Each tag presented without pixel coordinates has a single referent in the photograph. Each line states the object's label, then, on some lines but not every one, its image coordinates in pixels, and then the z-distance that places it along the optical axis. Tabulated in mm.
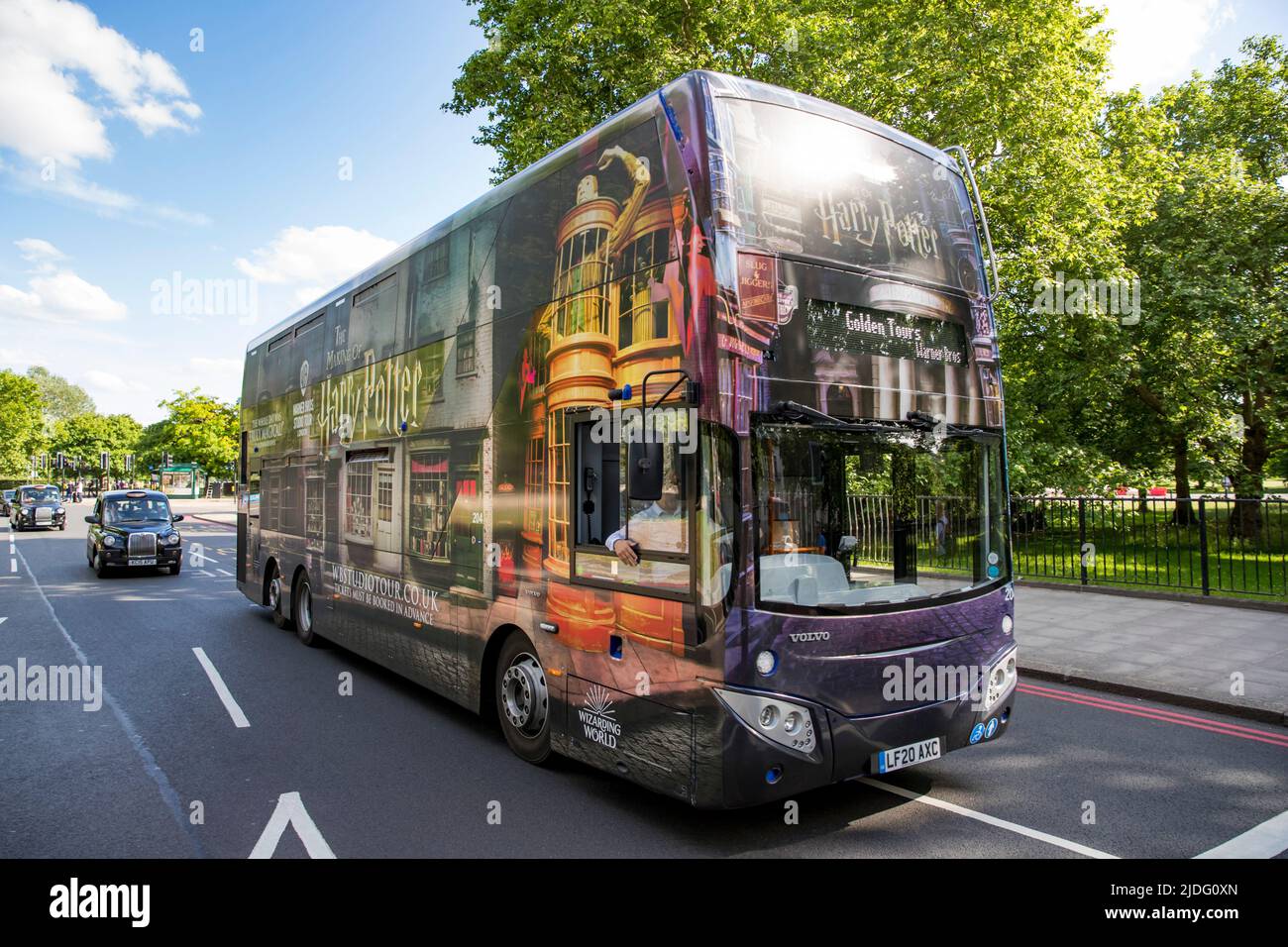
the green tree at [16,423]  68812
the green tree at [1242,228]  17828
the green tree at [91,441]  90812
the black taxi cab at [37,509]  34219
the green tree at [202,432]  64812
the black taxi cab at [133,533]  17312
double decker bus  3951
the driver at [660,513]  4078
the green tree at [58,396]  112375
